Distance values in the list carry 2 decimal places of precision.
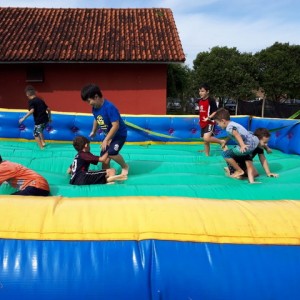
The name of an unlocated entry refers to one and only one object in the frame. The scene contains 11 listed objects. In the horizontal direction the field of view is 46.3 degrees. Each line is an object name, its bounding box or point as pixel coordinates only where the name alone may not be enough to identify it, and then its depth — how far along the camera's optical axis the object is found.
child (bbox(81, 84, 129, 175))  3.98
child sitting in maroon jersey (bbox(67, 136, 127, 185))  3.61
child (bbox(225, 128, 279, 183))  4.02
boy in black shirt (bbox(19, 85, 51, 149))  6.09
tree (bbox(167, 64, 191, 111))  24.03
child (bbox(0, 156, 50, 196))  2.99
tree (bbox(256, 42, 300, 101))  24.47
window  11.45
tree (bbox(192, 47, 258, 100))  22.22
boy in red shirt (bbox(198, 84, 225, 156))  5.75
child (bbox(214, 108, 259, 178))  3.82
